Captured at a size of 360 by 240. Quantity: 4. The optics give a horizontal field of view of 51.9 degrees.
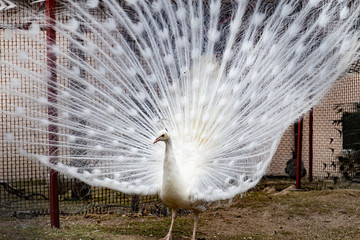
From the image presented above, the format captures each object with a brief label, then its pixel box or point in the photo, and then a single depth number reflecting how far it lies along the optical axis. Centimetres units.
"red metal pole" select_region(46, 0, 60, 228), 401
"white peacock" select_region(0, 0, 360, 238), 401
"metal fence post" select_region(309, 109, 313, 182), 777
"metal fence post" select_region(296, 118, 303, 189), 730
